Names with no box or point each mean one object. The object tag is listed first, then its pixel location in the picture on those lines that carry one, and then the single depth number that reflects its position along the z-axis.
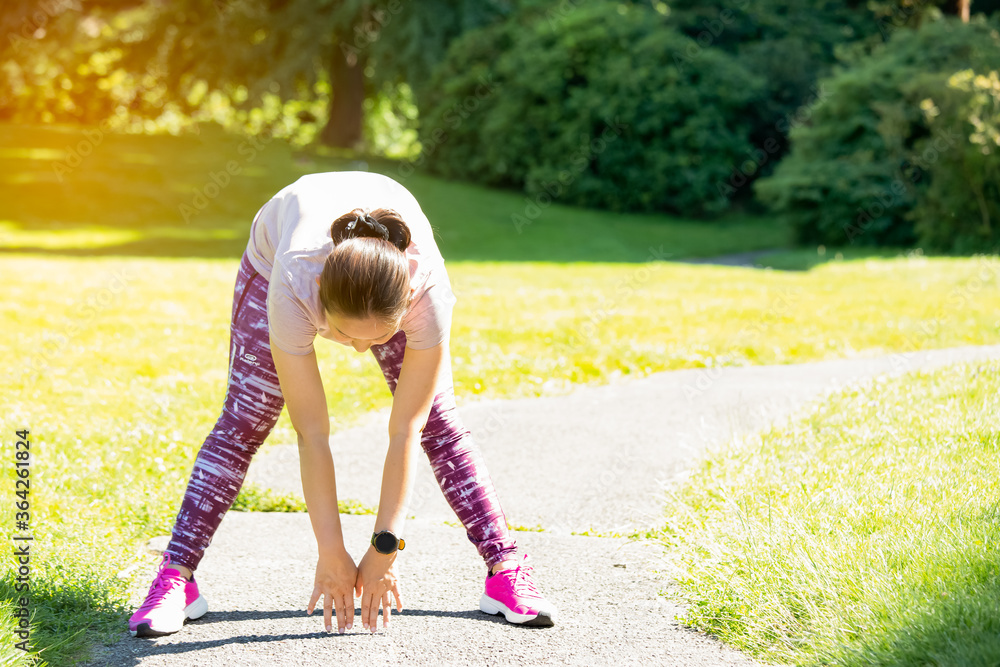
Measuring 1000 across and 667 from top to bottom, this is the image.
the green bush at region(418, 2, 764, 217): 23.77
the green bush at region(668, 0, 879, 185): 25.34
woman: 2.66
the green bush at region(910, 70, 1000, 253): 16.48
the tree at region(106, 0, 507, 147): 23.33
